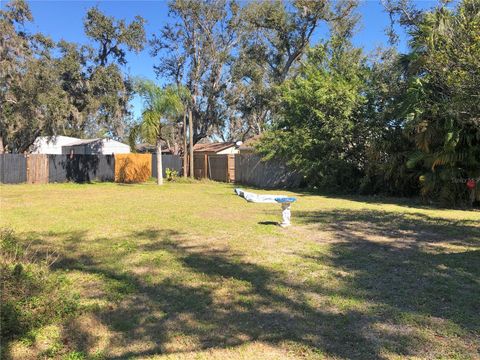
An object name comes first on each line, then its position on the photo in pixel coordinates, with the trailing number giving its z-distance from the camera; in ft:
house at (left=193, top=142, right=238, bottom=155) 100.68
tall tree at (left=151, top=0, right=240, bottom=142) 98.48
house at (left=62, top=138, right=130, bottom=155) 100.27
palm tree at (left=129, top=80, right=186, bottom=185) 71.97
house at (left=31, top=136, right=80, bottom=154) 100.78
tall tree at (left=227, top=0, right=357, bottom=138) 99.30
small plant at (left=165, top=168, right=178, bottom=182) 85.81
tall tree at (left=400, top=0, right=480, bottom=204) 42.06
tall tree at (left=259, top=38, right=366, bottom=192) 57.77
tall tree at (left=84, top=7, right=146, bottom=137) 86.33
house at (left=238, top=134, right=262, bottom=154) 88.43
